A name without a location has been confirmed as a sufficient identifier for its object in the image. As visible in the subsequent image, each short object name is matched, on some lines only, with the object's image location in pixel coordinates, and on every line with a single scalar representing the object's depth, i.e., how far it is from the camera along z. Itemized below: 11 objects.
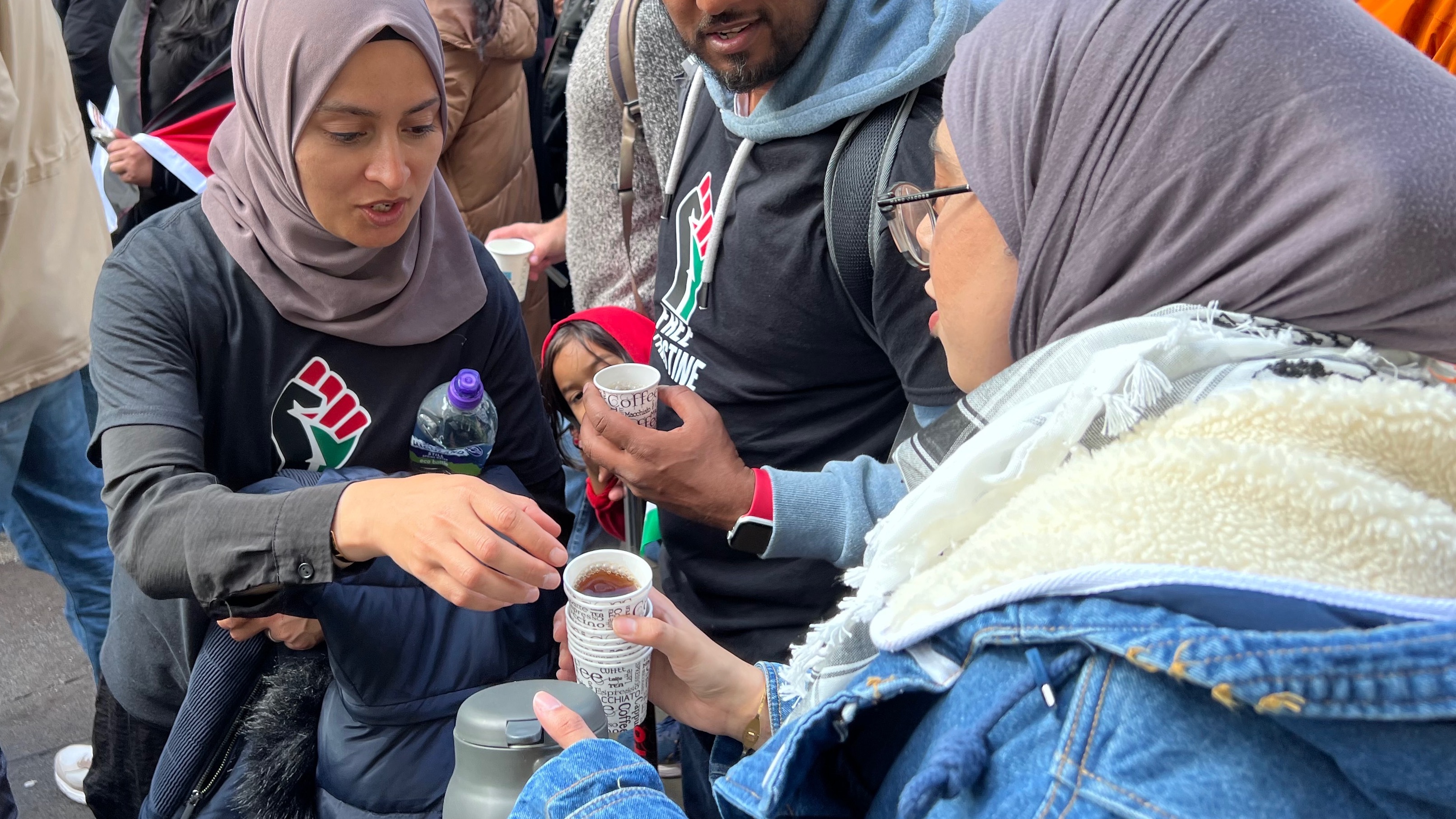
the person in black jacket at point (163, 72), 3.44
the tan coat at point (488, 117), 3.62
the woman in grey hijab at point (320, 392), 1.49
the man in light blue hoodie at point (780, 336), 1.77
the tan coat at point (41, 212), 2.59
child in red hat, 2.73
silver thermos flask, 1.23
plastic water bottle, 1.89
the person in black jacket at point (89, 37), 4.29
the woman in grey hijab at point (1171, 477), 0.73
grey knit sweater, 2.79
